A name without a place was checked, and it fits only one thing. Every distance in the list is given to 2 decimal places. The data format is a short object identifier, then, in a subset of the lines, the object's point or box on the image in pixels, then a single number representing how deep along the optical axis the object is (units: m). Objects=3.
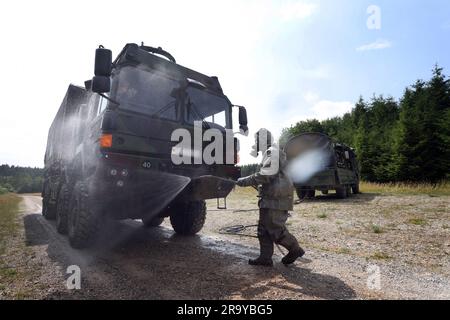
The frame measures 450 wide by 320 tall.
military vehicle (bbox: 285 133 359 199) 13.34
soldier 4.08
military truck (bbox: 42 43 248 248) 4.32
